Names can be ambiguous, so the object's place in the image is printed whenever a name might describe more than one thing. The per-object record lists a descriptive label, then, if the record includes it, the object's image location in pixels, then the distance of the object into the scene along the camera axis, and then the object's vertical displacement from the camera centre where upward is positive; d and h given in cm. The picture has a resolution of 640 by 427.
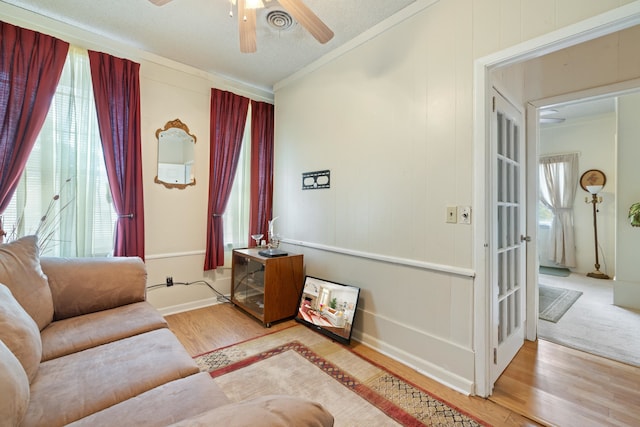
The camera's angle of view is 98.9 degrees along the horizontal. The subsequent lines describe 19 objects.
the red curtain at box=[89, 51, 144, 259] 248 +71
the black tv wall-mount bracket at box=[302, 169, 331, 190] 277 +38
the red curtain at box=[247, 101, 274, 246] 348 +62
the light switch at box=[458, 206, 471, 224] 179 +2
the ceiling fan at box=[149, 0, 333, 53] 153 +117
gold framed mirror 292 +65
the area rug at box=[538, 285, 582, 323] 308 -108
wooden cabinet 267 -72
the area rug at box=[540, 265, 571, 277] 487 -100
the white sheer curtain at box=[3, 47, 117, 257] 224 +27
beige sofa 77 -64
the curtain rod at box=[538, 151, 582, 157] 495 +120
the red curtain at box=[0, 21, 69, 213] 206 +95
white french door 180 -13
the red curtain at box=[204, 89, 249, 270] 316 +65
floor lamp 469 +50
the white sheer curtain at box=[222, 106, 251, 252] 342 +14
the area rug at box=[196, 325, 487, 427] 156 -112
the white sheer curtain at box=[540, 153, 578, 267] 499 +36
